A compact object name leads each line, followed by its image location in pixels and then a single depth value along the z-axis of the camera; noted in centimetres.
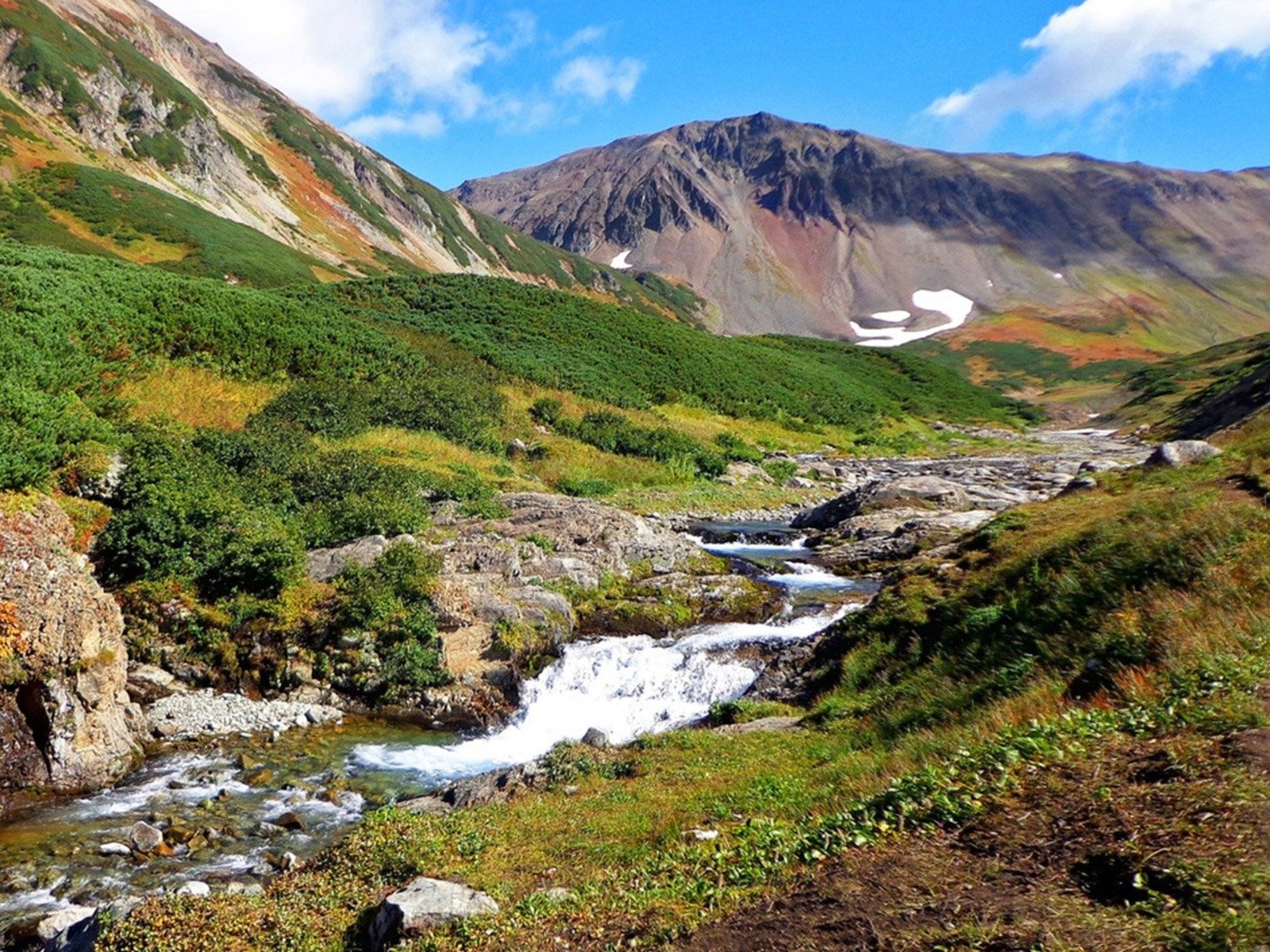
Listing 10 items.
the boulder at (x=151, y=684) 1548
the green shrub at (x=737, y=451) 4644
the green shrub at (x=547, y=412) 4369
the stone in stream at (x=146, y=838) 1107
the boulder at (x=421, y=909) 679
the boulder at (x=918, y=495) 3219
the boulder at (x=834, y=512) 3222
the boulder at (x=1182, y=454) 1900
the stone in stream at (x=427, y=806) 1080
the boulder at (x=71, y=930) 752
